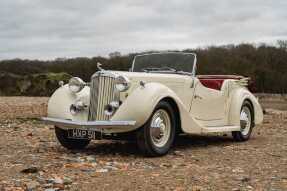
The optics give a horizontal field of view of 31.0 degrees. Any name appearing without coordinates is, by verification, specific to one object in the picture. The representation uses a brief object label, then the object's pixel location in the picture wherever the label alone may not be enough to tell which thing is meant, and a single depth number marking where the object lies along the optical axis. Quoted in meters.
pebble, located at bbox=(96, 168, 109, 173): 6.30
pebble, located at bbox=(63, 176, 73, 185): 5.52
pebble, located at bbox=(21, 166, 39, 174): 6.08
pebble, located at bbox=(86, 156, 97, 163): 7.12
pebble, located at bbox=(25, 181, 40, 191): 5.23
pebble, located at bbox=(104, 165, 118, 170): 6.55
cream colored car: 7.52
